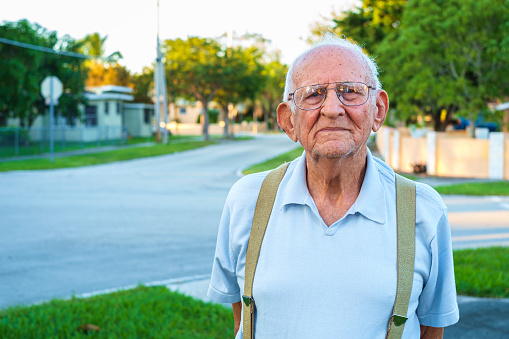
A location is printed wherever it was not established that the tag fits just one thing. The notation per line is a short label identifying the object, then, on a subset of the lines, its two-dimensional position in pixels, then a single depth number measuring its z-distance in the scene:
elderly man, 1.86
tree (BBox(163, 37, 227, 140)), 46.16
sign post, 22.88
